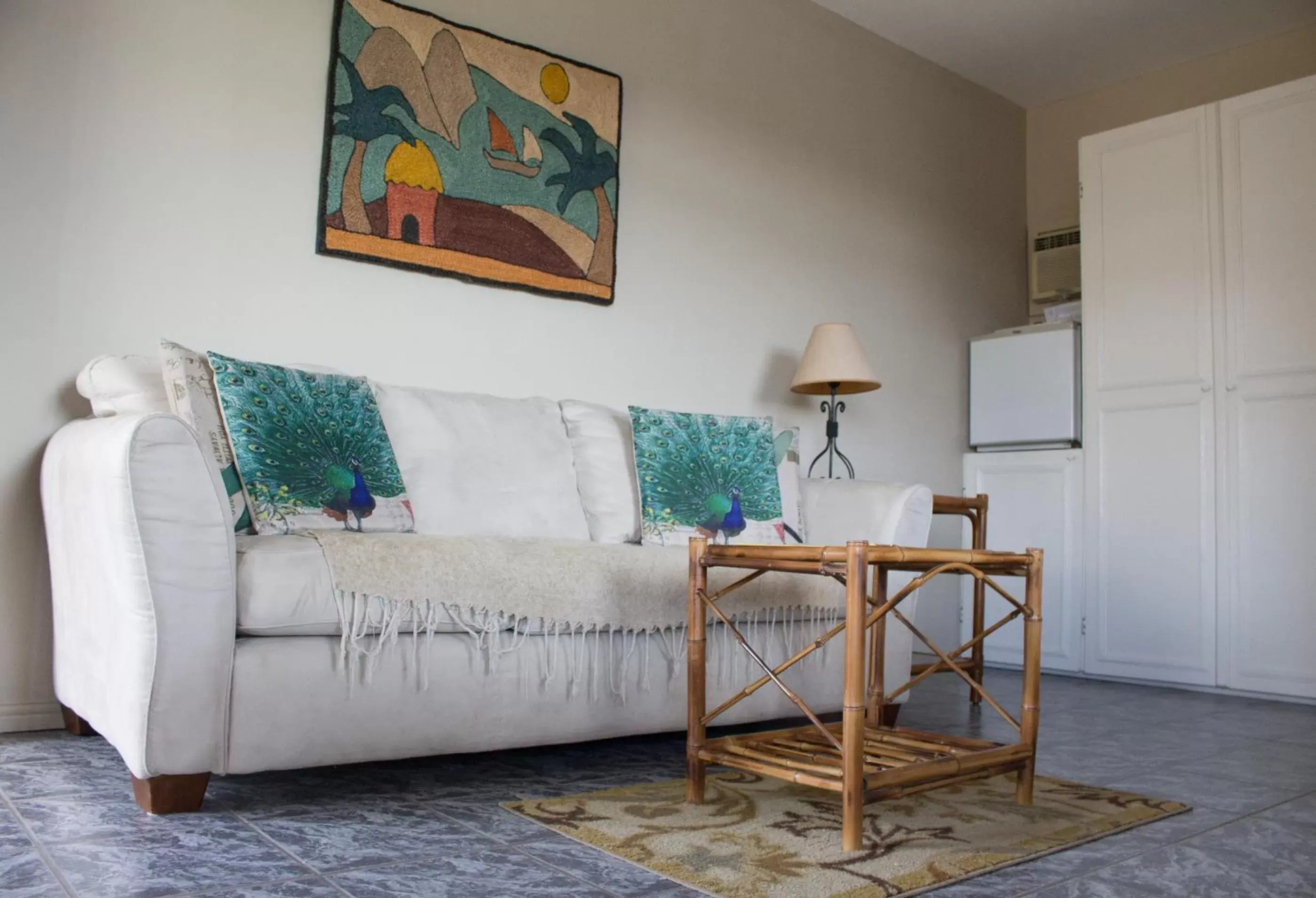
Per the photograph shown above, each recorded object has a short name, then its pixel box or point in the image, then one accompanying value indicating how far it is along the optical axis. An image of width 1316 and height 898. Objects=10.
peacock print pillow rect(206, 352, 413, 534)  1.99
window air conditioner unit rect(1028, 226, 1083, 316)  4.64
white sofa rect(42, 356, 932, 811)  1.57
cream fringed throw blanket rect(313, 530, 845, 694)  1.78
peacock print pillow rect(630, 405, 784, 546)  2.62
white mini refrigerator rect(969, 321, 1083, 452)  4.09
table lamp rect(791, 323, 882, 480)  3.50
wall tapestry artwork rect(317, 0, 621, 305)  2.77
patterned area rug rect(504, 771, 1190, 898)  1.41
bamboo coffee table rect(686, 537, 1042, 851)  1.54
